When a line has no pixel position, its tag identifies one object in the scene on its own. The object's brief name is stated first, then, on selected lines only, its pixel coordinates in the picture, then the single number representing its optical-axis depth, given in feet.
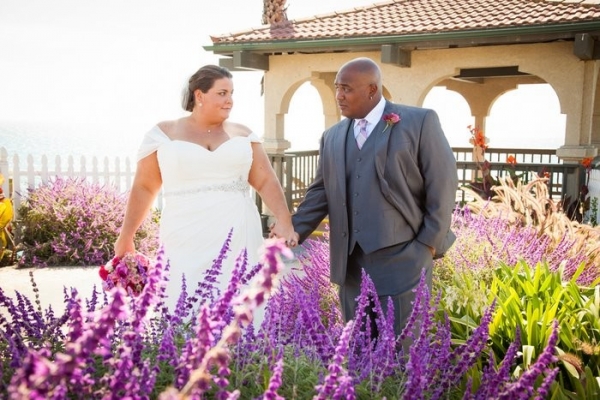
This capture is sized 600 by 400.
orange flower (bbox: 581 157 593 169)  34.68
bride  14.90
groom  12.24
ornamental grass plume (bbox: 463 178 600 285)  18.42
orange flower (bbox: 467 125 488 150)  34.96
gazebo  36.17
